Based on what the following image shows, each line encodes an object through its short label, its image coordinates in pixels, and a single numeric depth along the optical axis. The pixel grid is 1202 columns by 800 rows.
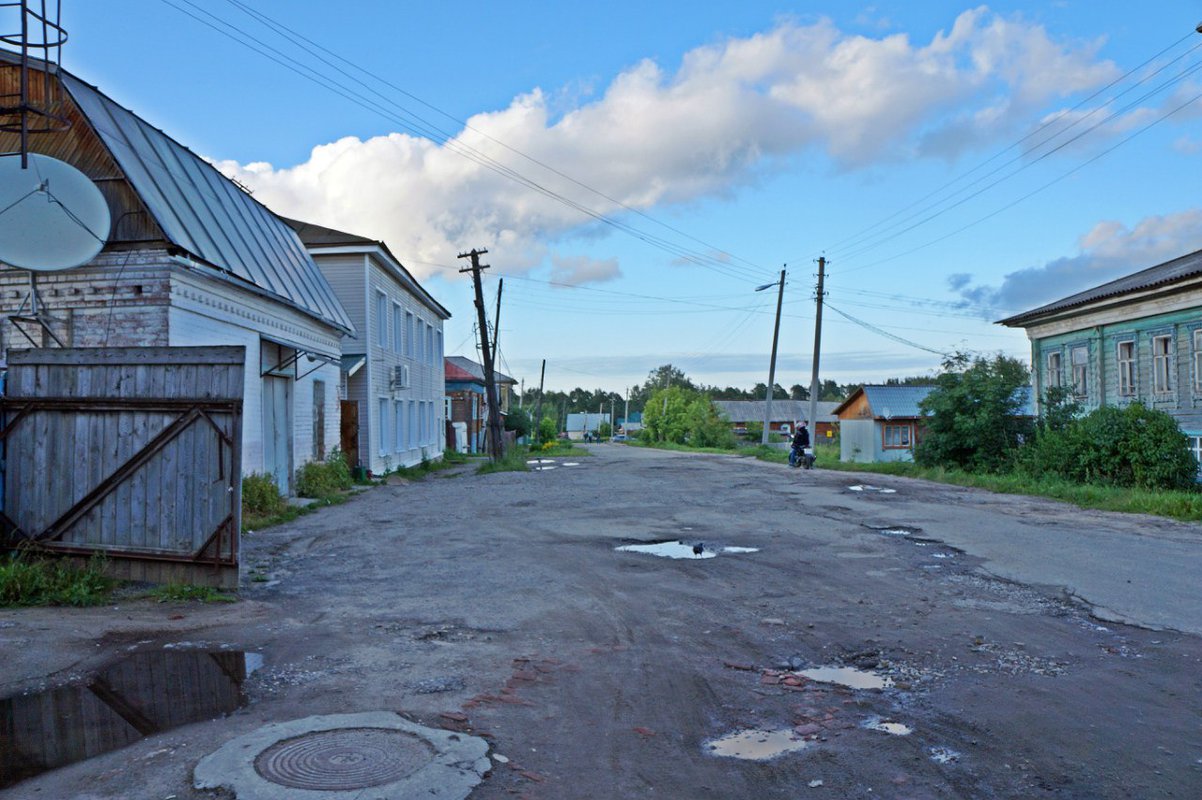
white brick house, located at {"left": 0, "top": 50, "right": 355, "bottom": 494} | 11.98
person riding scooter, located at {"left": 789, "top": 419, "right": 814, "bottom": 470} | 31.94
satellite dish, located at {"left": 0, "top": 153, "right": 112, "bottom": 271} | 10.59
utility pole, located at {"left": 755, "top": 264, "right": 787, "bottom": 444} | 43.66
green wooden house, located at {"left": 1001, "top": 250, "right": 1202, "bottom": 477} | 21.88
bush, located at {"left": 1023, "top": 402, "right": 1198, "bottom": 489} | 19.45
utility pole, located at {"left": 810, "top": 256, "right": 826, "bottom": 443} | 38.12
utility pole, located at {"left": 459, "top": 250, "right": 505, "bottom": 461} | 32.22
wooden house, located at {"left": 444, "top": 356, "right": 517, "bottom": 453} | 54.53
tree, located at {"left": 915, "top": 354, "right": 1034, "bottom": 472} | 25.75
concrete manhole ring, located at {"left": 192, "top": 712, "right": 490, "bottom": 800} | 3.70
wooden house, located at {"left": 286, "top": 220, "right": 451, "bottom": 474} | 24.98
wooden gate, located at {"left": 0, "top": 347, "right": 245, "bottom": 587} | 7.91
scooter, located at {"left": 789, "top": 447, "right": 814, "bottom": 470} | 32.03
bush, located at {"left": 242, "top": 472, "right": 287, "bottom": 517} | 13.83
